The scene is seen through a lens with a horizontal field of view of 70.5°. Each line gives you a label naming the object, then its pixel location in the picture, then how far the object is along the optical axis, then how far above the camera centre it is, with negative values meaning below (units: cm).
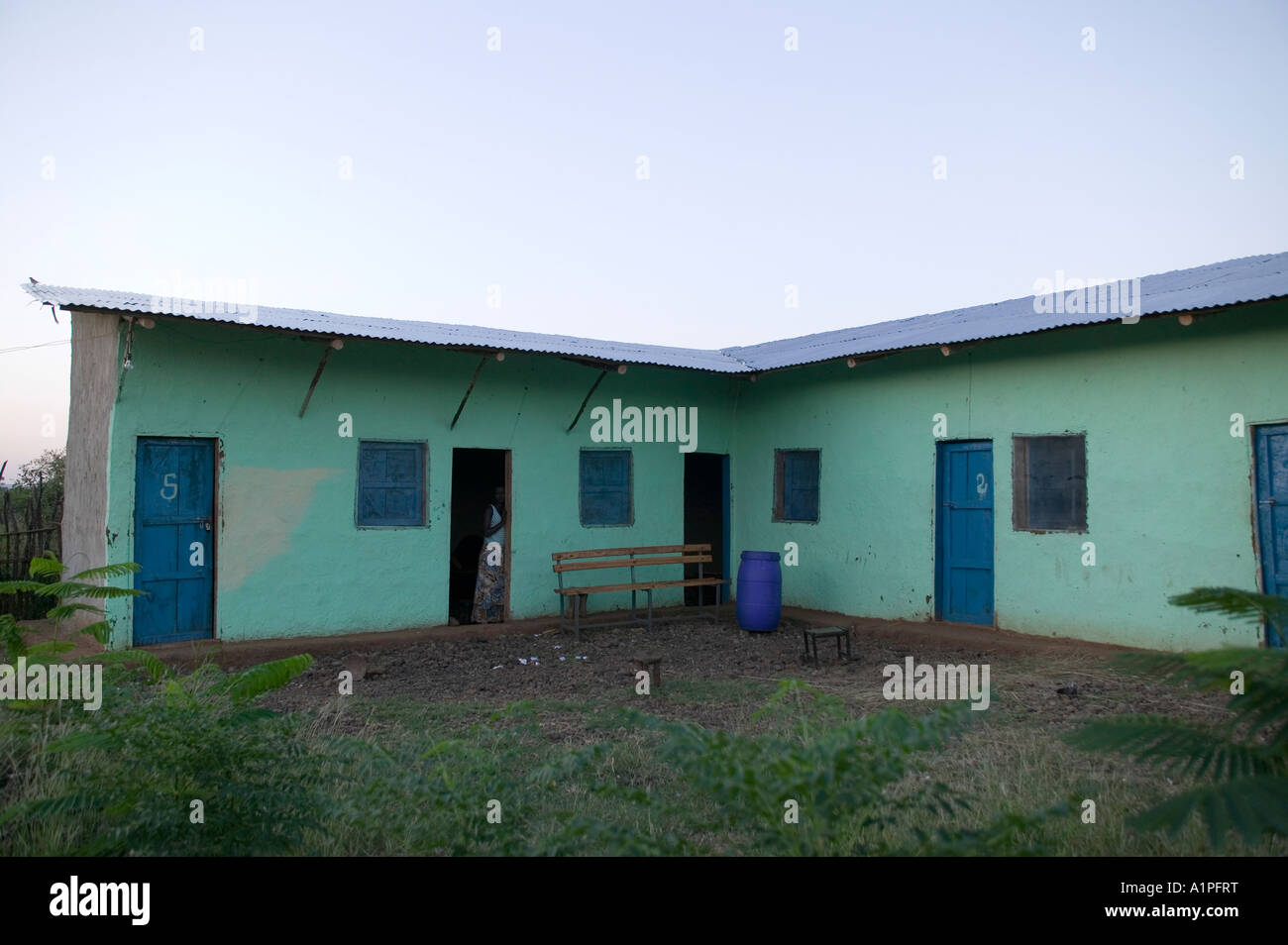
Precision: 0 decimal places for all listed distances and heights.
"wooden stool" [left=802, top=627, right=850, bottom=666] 884 -128
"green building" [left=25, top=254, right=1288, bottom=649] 818 +48
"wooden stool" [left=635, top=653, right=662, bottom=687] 777 -142
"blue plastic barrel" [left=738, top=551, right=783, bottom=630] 1064 -108
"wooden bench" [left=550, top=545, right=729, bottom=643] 1045 -76
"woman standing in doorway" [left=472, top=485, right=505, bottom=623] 1086 -91
